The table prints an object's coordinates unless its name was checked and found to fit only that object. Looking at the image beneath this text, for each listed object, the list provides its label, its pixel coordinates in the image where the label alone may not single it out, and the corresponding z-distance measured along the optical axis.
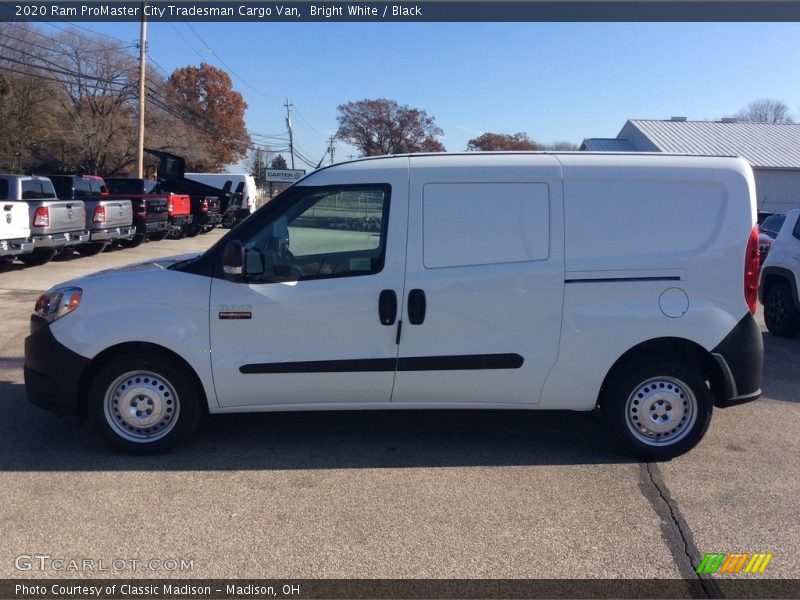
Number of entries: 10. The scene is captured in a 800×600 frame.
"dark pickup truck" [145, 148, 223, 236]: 27.09
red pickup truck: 23.28
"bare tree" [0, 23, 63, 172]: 40.28
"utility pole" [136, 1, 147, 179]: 29.84
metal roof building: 40.06
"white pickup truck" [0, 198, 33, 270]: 13.73
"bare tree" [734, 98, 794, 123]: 73.50
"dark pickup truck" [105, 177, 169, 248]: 21.28
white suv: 10.01
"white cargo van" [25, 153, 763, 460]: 5.18
